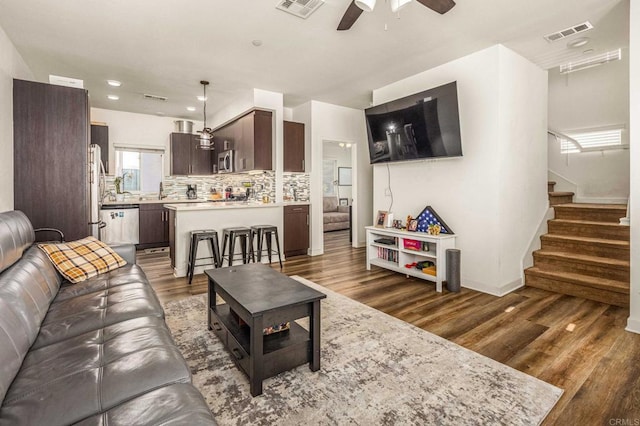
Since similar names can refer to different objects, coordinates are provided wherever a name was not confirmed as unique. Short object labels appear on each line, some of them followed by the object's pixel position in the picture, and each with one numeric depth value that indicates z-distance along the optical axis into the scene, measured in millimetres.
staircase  3354
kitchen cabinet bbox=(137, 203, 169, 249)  6129
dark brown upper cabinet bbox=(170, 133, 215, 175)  6789
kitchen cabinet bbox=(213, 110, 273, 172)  5172
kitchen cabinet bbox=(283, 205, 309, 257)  5414
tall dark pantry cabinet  3102
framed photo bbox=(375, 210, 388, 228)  4672
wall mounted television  3672
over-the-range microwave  5902
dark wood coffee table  1793
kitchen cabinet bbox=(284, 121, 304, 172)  5562
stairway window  4812
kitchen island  4301
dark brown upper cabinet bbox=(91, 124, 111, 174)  5989
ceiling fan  2041
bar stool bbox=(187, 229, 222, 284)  4059
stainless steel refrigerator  3418
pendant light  5277
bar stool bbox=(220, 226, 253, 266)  4410
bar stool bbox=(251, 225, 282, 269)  4684
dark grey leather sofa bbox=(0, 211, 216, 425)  1039
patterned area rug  1646
